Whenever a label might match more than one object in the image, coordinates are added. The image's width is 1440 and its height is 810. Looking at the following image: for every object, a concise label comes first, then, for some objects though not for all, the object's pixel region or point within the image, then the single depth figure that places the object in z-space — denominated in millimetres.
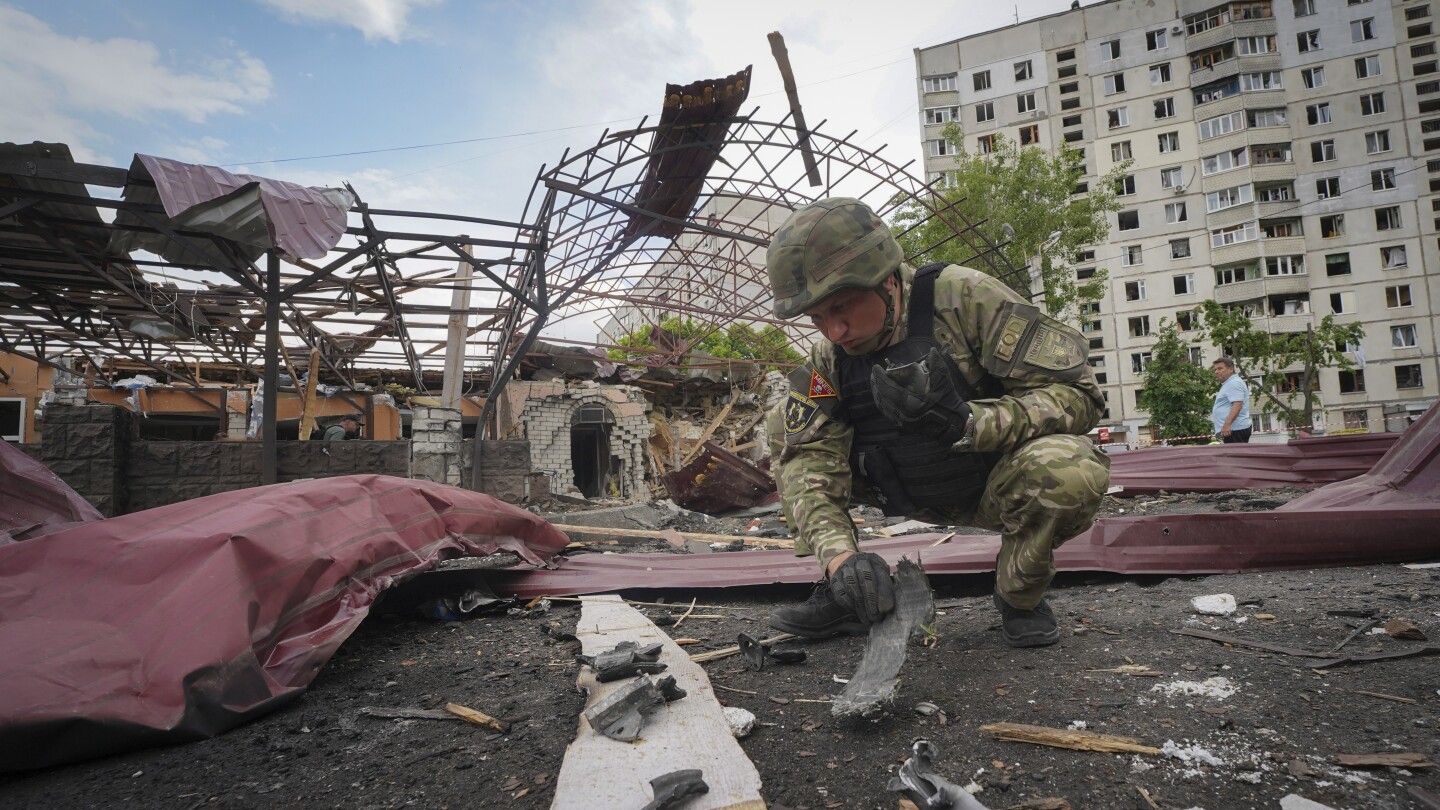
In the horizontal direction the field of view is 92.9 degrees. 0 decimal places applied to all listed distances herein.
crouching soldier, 1906
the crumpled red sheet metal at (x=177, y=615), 1538
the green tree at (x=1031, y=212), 14398
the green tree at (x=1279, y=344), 19547
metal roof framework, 5660
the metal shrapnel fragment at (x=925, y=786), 1081
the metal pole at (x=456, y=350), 8961
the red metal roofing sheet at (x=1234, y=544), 2750
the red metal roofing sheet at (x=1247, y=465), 5699
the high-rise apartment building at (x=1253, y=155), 28578
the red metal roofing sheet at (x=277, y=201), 4746
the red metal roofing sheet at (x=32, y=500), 3127
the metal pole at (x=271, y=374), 5758
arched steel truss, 7555
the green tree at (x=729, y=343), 14496
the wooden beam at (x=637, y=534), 6127
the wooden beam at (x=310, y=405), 8796
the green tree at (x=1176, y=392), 20219
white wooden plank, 1179
